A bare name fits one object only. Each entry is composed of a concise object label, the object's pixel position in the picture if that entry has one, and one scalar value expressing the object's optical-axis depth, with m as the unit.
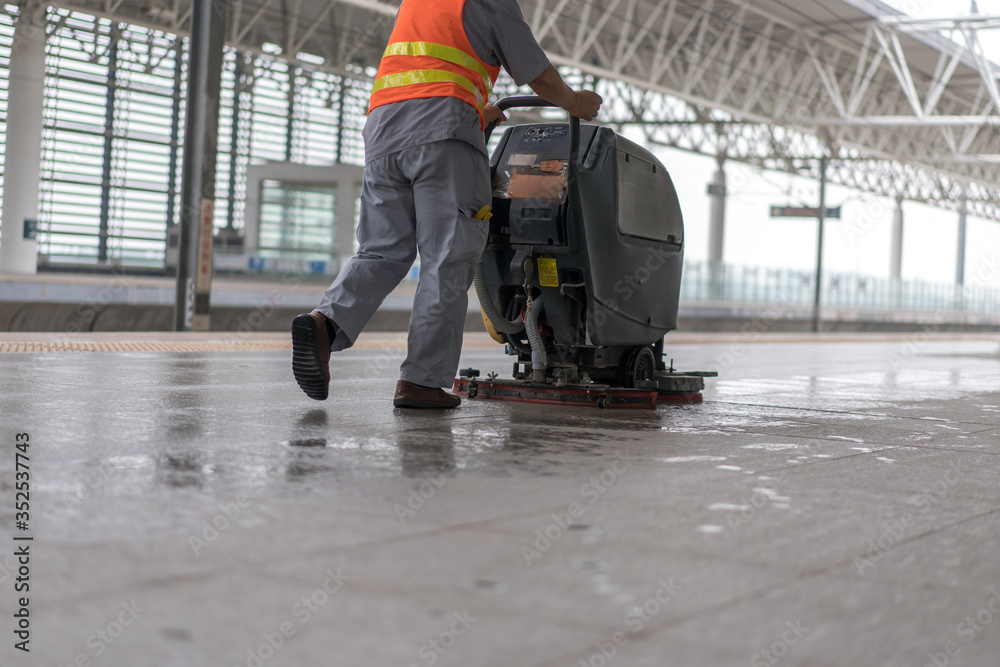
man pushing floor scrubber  4.16
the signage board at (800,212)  27.45
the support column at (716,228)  39.94
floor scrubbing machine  4.71
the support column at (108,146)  31.14
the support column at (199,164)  12.58
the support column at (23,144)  25.22
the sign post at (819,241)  27.45
